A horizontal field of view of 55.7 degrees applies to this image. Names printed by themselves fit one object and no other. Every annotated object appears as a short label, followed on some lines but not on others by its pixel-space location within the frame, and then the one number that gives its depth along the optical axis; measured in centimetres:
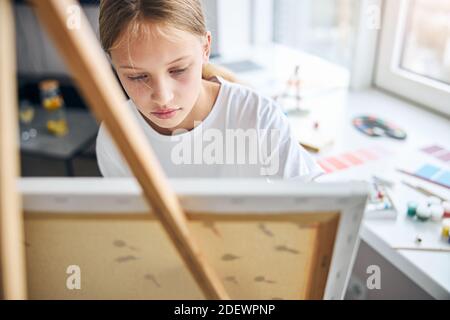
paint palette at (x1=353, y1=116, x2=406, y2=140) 86
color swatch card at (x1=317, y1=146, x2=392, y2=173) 76
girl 40
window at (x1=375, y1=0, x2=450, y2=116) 85
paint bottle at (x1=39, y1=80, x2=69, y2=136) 148
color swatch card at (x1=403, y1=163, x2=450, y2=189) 75
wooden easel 23
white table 61
